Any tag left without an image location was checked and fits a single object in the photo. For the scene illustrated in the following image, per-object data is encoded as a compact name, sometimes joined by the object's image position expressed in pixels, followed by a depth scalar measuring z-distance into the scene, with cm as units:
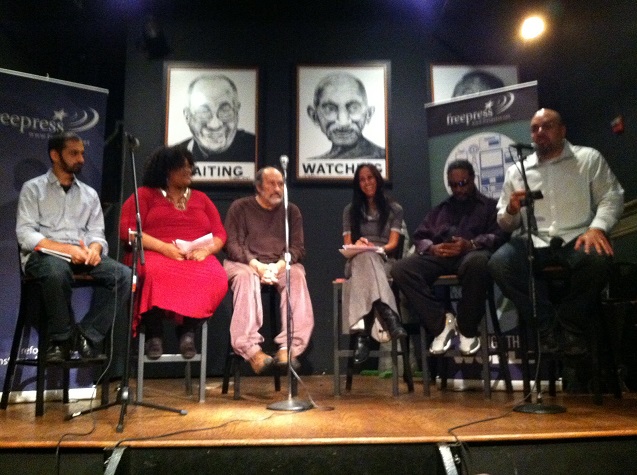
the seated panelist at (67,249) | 289
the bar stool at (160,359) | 305
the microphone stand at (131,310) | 253
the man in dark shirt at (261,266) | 324
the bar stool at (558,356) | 309
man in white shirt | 305
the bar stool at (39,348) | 284
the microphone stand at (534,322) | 259
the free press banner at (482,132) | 425
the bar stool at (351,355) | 335
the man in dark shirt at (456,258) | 335
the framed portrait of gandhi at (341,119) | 502
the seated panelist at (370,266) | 346
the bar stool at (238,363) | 329
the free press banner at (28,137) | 333
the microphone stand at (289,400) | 275
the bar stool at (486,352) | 330
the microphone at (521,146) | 281
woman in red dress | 316
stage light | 465
